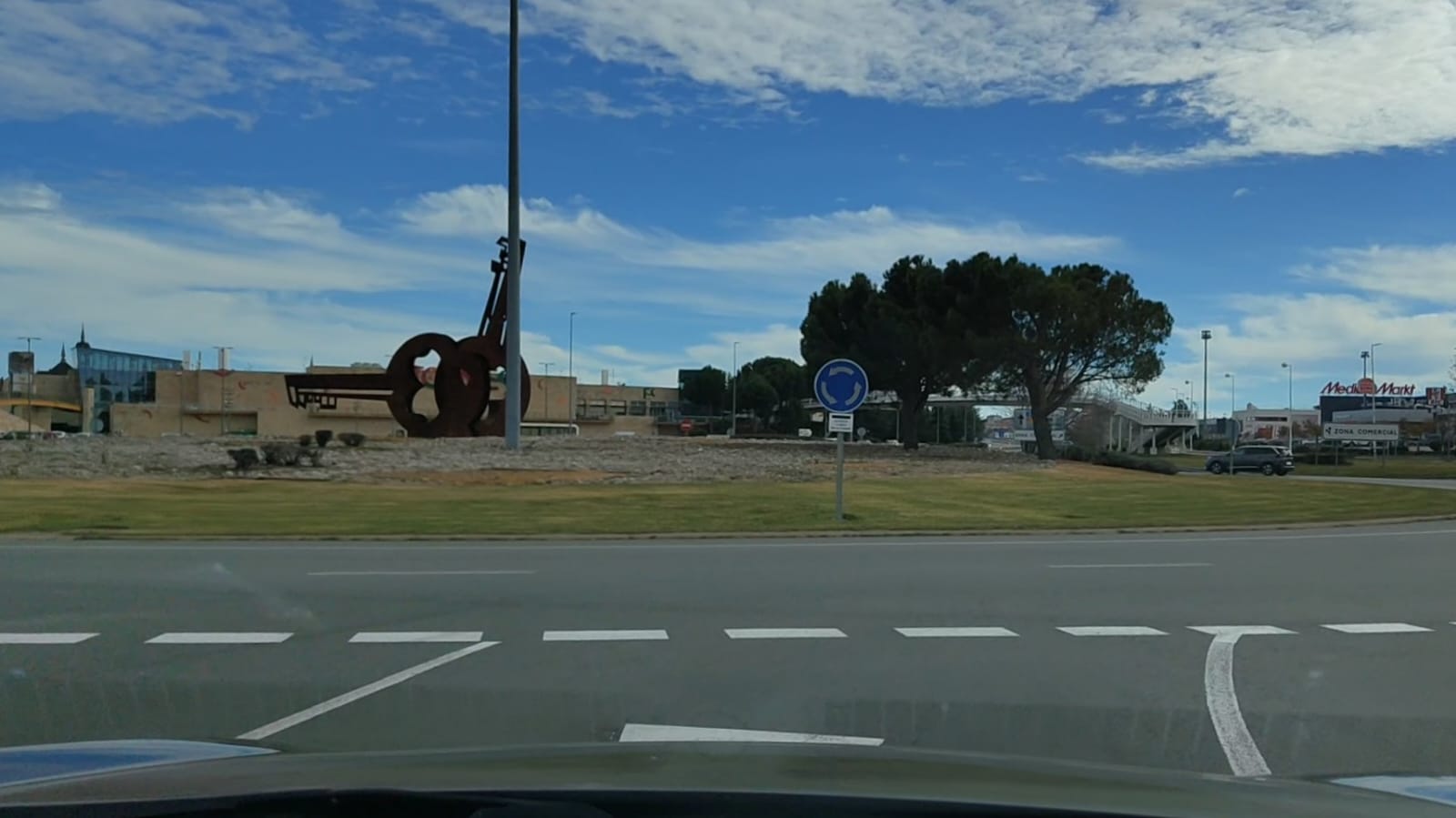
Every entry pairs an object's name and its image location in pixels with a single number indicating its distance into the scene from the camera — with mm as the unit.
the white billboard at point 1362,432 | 64125
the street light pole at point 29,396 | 83175
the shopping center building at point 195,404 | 97688
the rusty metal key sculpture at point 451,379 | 56688
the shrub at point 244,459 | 38031
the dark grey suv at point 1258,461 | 60688
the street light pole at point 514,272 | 48281
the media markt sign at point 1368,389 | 129500
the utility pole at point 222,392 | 98188
